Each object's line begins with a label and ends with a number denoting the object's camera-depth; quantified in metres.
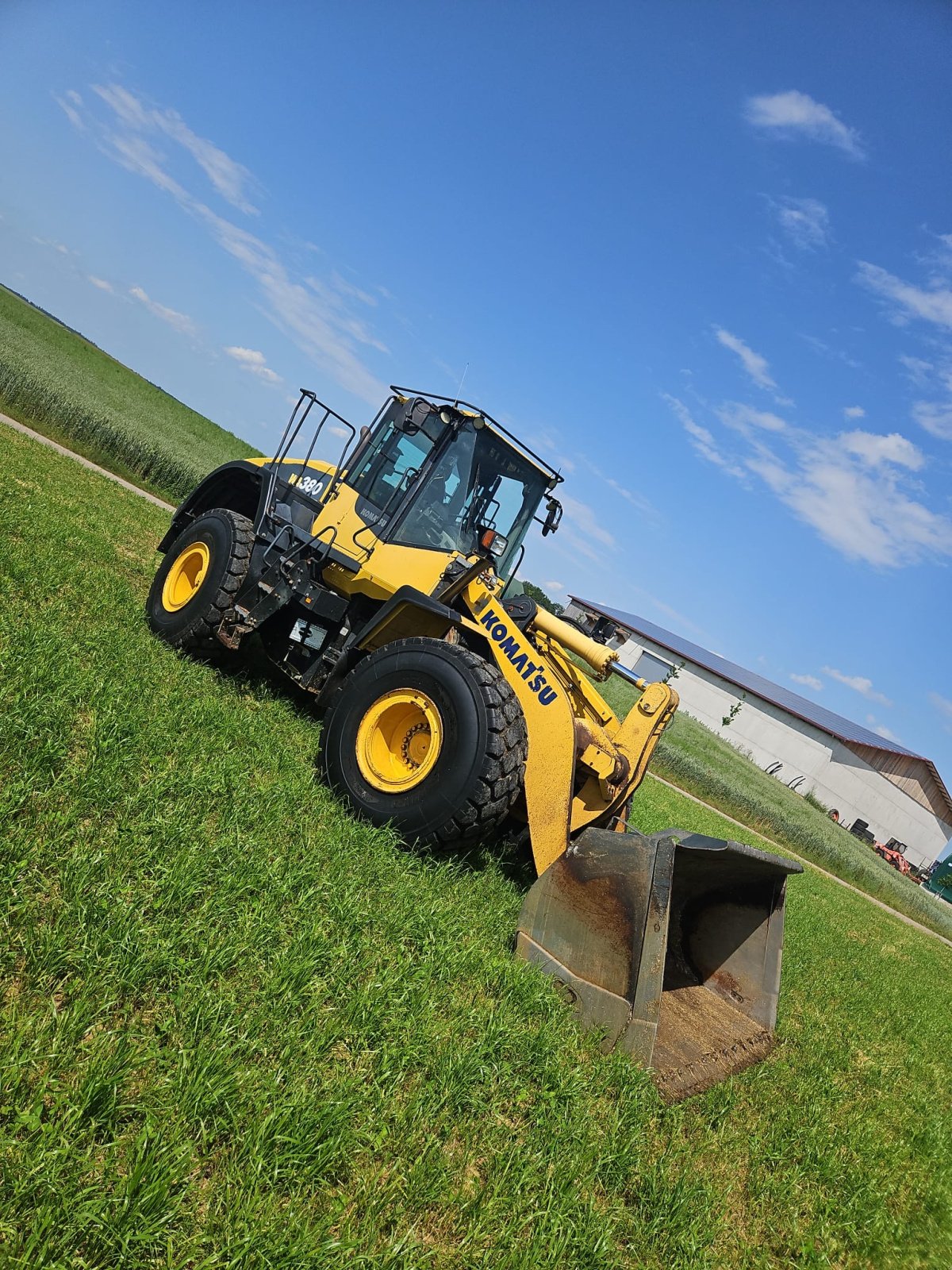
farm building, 44.53
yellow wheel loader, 3.96
